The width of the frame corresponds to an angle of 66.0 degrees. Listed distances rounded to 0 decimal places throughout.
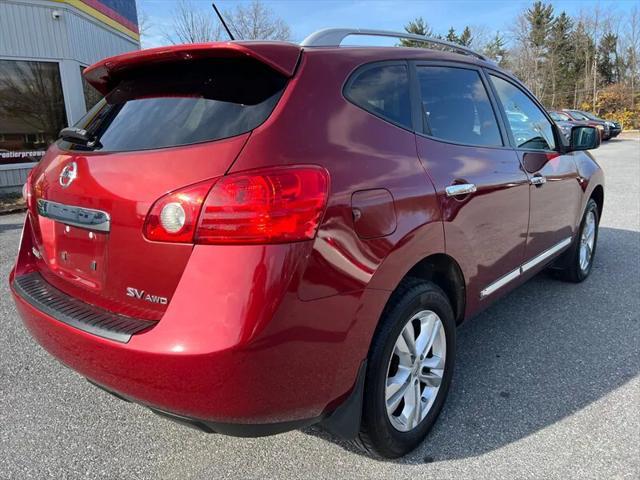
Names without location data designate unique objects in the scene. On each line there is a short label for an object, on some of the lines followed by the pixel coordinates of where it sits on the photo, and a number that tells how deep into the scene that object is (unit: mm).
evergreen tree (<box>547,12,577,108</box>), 47969
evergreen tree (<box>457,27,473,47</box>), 51200
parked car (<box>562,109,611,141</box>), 24398
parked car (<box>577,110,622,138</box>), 25109
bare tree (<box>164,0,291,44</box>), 24177
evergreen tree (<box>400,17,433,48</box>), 44062
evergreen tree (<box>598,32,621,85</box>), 46281
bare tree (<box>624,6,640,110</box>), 38788
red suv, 1596
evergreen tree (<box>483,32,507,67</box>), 51116
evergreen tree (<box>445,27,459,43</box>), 45969
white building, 9539
